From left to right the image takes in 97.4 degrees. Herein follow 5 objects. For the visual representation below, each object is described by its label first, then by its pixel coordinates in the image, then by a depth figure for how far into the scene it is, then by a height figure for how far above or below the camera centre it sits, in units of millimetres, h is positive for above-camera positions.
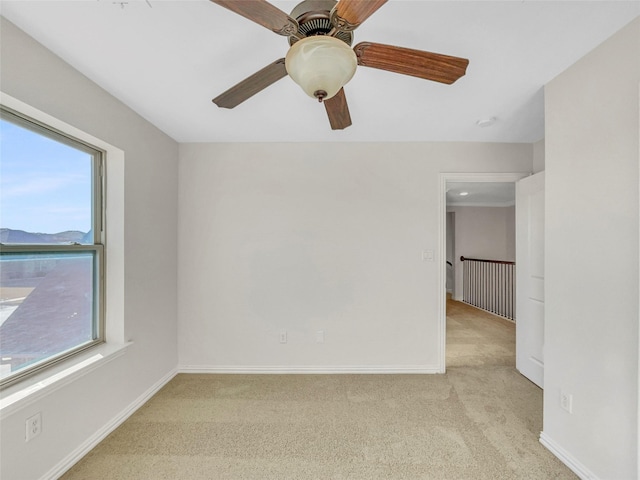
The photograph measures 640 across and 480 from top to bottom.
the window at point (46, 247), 1469 -37
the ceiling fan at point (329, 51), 930 +739
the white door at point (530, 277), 2518 -353
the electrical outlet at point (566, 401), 1628 -950
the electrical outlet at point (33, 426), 1410 -953
